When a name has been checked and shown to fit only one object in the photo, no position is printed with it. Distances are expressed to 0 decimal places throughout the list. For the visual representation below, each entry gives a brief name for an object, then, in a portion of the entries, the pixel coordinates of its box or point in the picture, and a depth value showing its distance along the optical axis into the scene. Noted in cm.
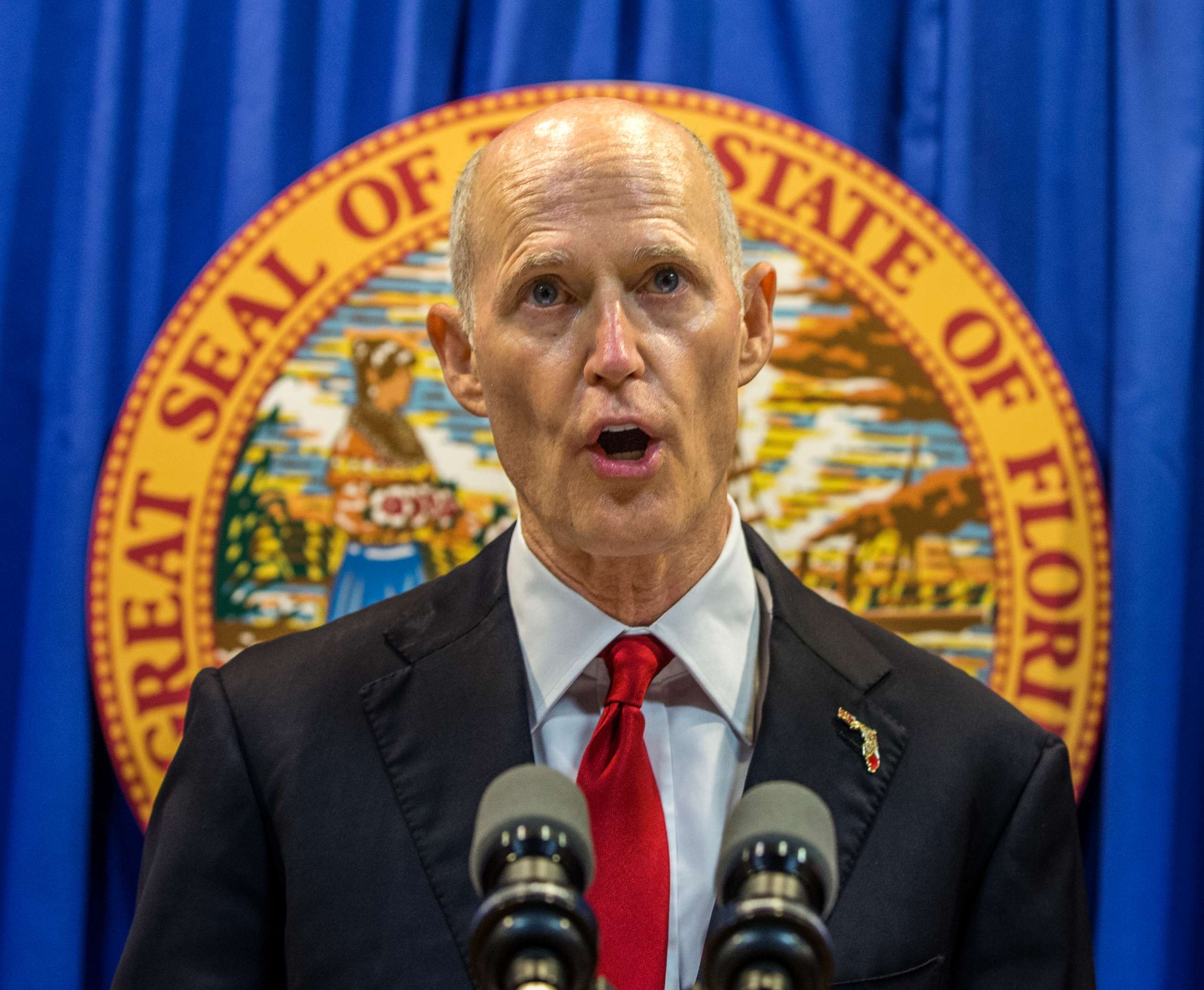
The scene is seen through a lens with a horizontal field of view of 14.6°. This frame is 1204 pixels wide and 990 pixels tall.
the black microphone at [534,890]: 205
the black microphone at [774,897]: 206
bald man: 233
